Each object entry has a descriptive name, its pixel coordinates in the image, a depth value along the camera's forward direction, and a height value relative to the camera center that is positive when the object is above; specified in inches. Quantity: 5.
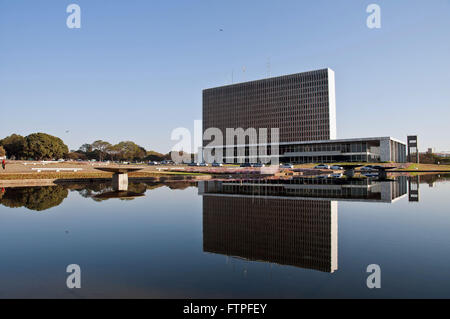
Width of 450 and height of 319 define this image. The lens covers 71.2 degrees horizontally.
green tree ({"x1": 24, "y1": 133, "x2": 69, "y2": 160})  4124.0 +279.2
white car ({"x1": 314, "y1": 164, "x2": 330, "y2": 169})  2910.9 -16.8
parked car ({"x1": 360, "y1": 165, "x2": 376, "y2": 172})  3018.7 -40.4
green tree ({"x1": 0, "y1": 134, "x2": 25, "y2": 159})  4320.9 +310.6
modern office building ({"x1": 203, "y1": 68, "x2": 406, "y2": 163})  4709.6 +846.3
